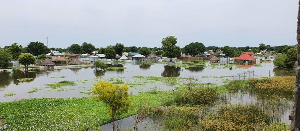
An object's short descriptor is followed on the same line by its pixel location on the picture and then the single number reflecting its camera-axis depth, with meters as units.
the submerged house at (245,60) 69.54
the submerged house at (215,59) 78.86
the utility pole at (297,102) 4.00
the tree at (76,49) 112.06
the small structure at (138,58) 79.56
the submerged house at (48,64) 51.91
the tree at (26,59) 46.62
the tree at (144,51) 97.38
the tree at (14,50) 69.75
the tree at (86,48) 112.25
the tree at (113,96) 12.20
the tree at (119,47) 91.50
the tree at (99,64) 49.44
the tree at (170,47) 72.12
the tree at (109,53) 77.75
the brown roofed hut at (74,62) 65.50
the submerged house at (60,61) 63.06
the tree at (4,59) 46.19
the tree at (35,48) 83.62
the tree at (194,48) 114.24
